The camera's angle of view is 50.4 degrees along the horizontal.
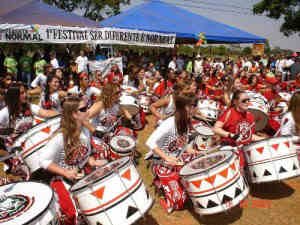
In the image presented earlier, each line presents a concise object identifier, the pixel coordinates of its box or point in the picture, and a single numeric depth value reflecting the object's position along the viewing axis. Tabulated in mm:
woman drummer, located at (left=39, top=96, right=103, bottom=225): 3205
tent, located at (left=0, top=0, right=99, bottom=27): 11859
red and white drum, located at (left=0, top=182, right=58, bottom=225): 2387
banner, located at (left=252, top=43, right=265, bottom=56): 19109
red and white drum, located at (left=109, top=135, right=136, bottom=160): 5121
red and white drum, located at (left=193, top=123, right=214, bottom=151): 5598
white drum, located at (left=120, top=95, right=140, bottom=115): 6945
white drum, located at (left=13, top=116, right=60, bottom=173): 3486
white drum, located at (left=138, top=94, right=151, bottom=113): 9117
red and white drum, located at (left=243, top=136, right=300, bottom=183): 4125
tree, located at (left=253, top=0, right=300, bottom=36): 27484
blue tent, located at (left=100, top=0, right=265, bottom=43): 16219
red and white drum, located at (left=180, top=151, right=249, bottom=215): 3433
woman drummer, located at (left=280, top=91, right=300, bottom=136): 4719
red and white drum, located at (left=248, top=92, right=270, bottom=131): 6137
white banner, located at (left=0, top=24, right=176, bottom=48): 9773
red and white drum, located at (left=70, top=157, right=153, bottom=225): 2916
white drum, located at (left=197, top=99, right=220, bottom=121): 7059
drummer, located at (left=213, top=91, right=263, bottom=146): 4383
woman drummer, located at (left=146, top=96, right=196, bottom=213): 3949
